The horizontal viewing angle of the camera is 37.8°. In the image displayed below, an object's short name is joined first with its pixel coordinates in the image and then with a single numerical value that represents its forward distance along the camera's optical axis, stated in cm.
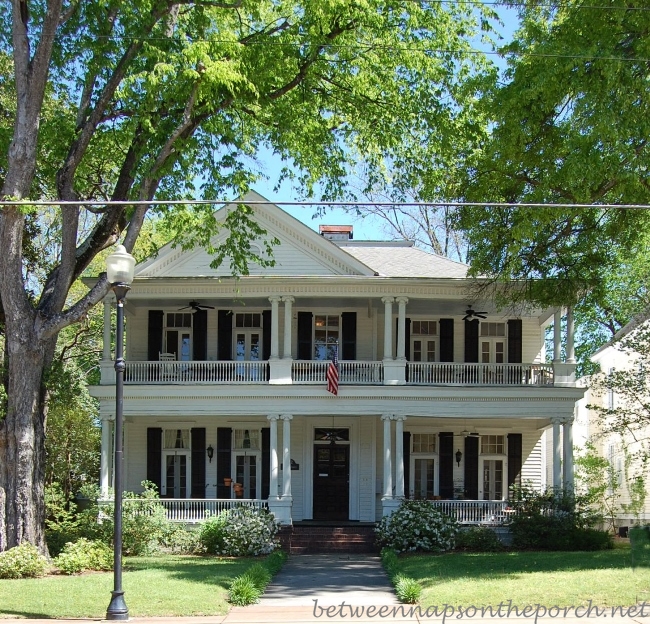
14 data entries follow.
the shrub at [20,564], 1697
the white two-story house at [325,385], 2453
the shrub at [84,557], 1769
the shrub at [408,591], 1399
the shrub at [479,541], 2248
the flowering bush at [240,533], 2205
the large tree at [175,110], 1816
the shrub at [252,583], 1411
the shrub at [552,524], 2216
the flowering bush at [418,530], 2202
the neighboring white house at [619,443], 3145
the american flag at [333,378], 2373
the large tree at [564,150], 1730
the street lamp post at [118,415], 1266
